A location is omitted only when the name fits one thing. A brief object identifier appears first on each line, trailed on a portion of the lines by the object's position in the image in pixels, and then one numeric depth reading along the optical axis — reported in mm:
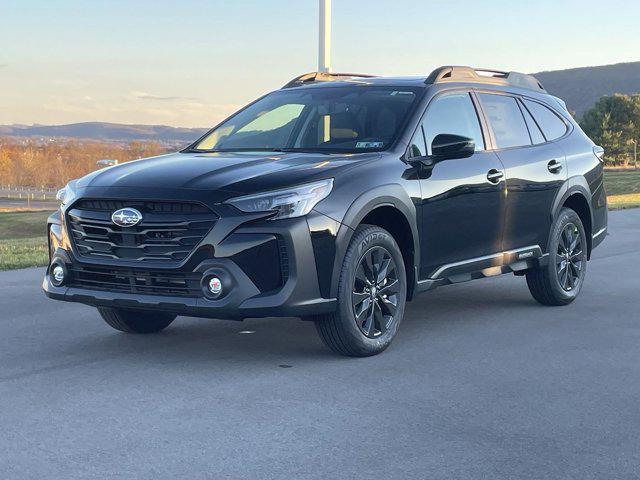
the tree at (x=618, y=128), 106188
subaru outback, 5848
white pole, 14898
